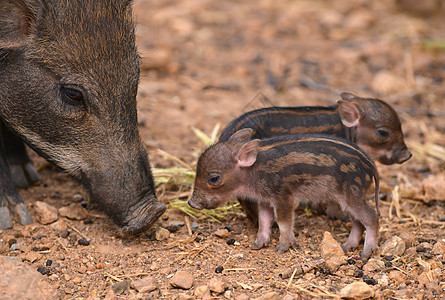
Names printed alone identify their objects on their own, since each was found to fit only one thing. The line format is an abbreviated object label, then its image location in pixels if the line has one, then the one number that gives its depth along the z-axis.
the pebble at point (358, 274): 7.88
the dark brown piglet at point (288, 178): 8.37
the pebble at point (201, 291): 7.37
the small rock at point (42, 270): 7.88
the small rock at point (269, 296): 7.12
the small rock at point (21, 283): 7.12
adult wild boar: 8.42
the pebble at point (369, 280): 7.73
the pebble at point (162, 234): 8.92
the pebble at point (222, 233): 8.98
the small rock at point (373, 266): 8.04
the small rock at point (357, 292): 7.21
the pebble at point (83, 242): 8.74
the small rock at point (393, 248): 8.40
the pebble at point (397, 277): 7.79
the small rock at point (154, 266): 8.10
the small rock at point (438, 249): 8.43
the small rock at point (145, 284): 7.47
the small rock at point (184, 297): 7.24
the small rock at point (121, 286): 7.55
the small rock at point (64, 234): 8.90
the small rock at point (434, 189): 10.32
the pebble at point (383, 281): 7.70
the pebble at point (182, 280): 7.55
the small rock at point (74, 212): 9.45
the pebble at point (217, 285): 7.40
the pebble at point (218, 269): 8.03
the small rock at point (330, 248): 8.27
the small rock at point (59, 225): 9.09
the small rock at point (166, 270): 7.98
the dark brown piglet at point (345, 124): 9.65
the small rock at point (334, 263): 7.95
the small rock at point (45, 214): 9.23
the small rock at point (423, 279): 7.67
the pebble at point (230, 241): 8.82
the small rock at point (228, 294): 7.38
